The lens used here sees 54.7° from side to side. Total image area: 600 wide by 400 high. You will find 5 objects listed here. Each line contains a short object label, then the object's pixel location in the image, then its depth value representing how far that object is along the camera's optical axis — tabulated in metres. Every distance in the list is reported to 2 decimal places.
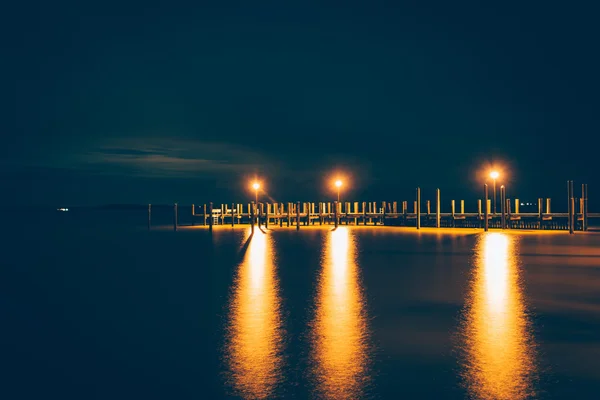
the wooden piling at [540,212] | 47.84
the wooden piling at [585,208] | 42.67
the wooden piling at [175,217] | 49.41
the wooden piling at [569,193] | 38.08
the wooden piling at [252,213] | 46.20
